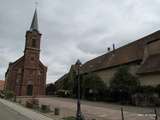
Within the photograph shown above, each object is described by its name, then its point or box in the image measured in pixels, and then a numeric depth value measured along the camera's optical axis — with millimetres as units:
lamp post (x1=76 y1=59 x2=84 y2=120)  8130
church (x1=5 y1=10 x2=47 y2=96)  33532
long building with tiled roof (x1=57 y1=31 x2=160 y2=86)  17021
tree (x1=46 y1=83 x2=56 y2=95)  41588
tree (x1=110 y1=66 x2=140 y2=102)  17309
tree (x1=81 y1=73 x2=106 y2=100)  21914
